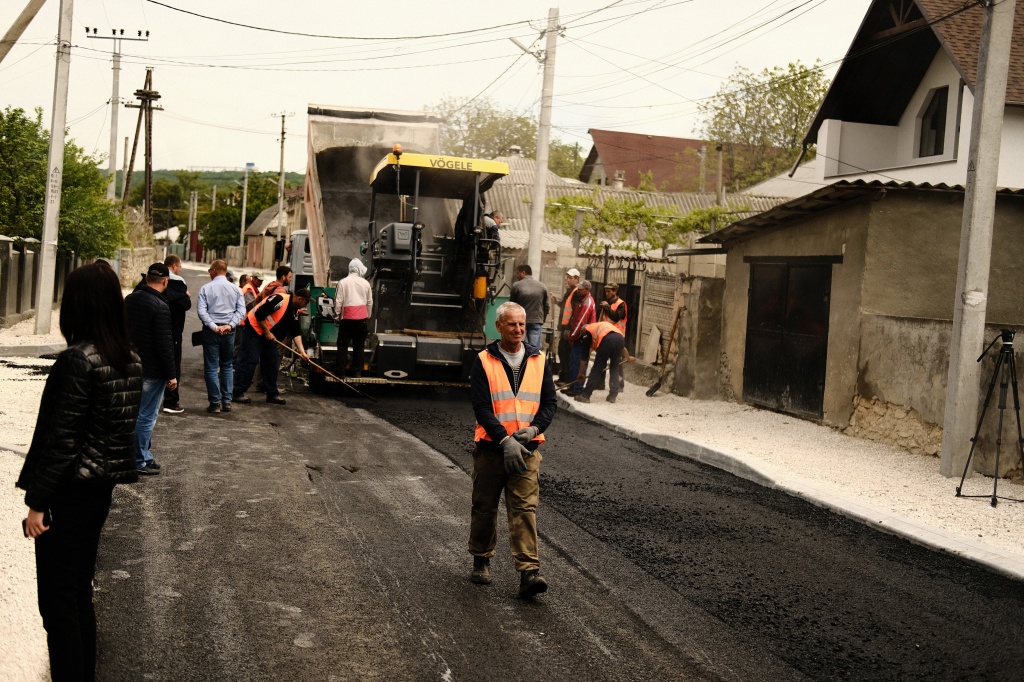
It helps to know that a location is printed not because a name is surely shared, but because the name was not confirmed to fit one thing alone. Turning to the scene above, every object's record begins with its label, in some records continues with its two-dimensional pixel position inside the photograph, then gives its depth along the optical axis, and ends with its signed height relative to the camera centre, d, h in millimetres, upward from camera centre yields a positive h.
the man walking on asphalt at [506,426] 6277 -740
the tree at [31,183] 25203 +1983
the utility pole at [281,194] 58062 +4981
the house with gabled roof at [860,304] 12062 +291
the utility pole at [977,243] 10508 +919
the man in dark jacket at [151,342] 8805 -571
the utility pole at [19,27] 12297 +2729
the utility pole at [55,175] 21016 +1778
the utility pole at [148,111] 52438 +8052
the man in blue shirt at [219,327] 12477 -571
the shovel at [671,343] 17836 -581
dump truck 15047 +385
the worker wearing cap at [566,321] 17422 -274
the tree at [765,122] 52844 +9898
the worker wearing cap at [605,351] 16125 -661
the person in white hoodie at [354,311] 14664 -326
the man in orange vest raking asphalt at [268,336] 13844 -713
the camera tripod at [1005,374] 9930 -341
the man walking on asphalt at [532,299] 15742 +34
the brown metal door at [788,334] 14227 -187
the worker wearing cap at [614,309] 16422 -24
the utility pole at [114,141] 40219 +4874
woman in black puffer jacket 4027 -718
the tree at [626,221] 32562 +2763
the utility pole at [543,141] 22516 +3407
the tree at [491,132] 63656 +10002
